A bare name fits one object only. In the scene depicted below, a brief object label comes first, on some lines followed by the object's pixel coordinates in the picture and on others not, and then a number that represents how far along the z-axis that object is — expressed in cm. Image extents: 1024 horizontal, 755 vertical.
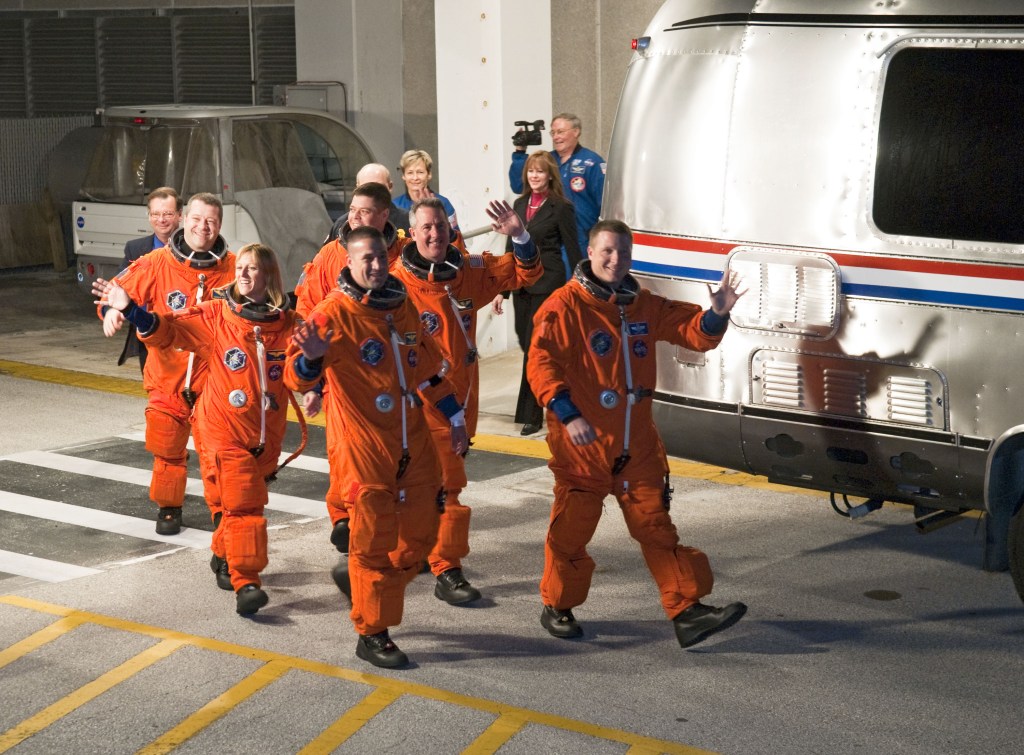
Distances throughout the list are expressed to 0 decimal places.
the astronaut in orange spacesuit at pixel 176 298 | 842
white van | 1395
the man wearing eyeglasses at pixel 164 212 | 907
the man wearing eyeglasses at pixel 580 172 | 1134
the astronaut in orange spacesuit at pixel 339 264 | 788
